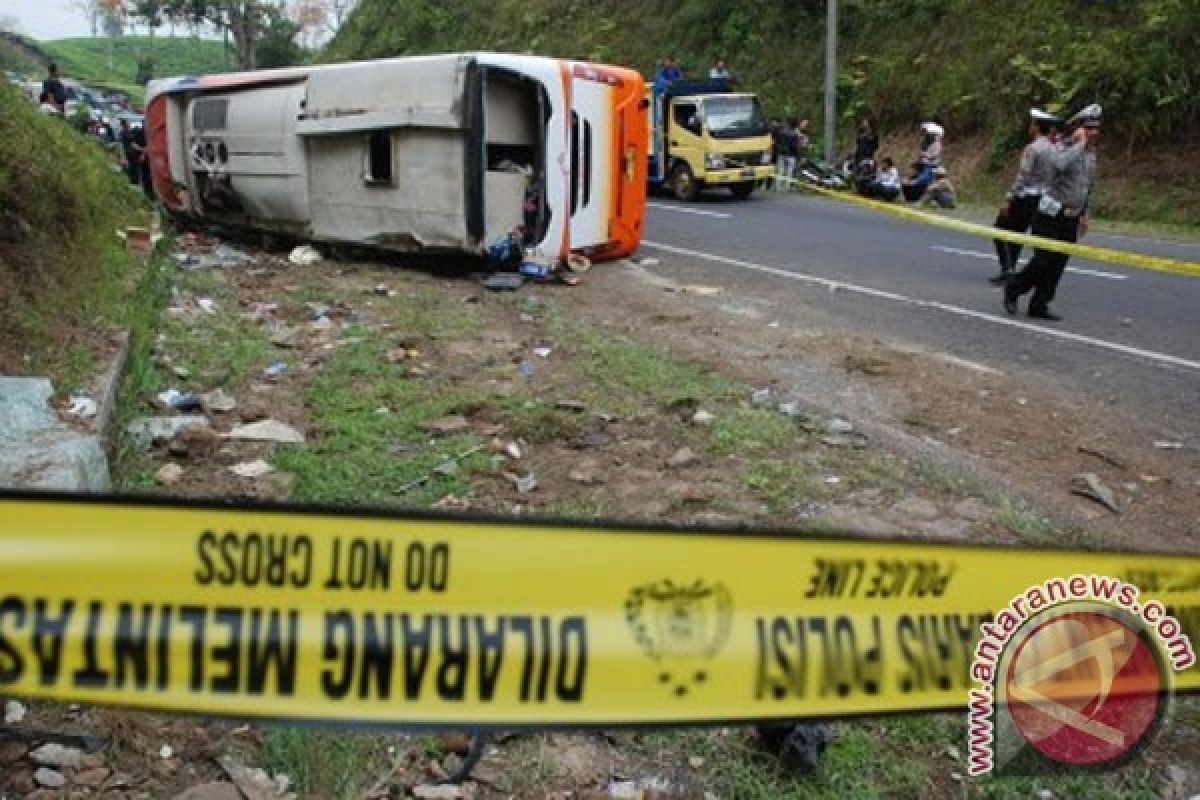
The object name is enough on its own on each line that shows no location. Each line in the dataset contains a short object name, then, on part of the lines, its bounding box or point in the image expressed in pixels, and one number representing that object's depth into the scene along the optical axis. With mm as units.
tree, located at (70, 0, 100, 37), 91856
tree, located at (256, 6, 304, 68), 61750
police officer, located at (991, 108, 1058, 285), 8422
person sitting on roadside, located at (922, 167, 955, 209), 18609
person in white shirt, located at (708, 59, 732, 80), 20372
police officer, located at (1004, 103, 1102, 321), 8102
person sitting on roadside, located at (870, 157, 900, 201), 19156
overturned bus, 9805
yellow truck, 18672
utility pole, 21781
